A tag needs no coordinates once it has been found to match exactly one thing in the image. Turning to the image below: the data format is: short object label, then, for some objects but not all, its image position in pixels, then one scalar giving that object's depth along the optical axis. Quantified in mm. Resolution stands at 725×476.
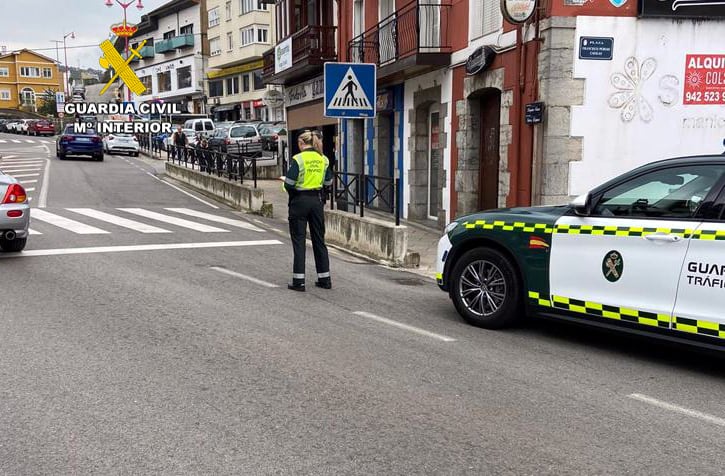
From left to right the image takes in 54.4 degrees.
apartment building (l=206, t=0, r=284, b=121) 53875
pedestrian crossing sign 10992
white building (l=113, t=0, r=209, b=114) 66438
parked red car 67500
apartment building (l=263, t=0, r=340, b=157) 22234
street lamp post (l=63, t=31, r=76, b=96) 83900
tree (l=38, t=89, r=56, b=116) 100400
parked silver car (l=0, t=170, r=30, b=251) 9500
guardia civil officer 8305
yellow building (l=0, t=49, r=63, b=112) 104000
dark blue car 33031
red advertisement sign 11211
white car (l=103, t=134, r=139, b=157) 39219
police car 5203
